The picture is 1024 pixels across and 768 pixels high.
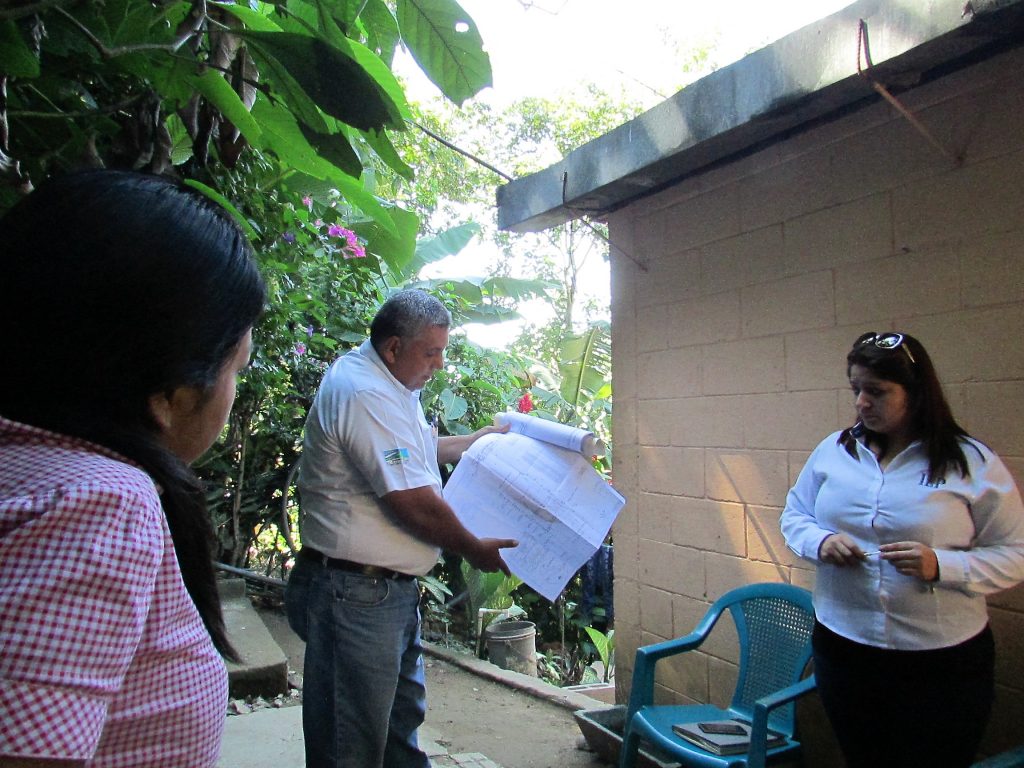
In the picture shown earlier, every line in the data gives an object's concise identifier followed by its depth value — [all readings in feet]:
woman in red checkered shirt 1.97
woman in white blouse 6.38
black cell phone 8.53
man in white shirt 7.04
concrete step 11.73
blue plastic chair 8.80
